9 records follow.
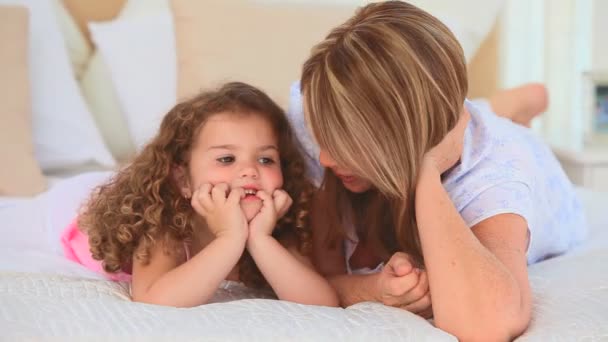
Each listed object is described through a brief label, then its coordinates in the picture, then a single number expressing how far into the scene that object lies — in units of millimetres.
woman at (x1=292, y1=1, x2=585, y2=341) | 1523
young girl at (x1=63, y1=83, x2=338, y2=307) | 1649
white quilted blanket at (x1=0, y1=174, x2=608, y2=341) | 1426
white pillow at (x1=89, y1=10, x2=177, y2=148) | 2464
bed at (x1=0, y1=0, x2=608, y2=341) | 1453
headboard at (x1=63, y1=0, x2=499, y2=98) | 2719
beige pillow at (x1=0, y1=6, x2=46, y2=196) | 2216
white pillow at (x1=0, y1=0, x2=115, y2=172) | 2395
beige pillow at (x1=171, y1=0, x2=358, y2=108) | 2360
